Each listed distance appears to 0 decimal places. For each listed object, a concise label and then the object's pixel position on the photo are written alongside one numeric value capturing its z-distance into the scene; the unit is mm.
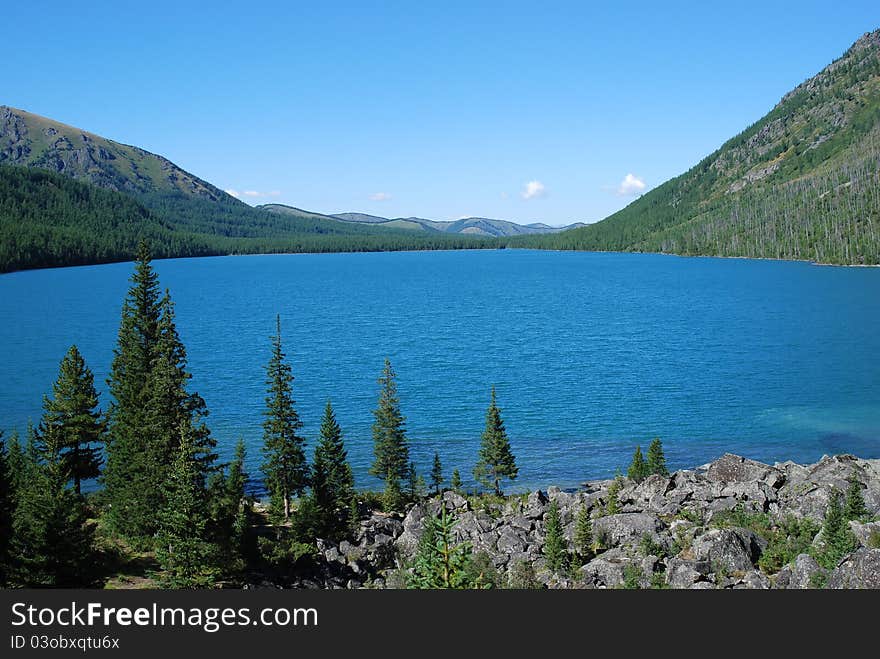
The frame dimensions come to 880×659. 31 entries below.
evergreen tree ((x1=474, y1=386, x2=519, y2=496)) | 48375
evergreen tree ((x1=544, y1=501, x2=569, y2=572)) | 31034
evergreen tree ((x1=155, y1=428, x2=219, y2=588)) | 28297
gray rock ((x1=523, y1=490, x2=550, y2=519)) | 39381
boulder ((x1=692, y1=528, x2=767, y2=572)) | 28344
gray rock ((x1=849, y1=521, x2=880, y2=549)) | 27672
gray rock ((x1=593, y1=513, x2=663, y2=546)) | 33594
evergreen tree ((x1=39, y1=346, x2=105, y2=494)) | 45625
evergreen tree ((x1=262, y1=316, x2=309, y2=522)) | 43750
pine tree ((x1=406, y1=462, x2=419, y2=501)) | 47500
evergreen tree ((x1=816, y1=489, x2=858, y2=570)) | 25500
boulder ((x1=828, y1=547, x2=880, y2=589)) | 21891
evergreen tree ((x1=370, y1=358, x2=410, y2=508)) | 48812
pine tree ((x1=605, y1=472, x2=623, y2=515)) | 38812
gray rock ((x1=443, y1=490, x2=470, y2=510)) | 43078
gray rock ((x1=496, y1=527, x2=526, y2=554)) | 34438
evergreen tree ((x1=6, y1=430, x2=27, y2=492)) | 37625
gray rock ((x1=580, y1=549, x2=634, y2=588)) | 29031
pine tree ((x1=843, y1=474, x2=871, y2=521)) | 31094
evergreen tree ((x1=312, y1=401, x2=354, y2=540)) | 39062
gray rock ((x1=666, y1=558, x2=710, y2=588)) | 26922
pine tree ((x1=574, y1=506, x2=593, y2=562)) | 33281
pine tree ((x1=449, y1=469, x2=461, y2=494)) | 45625
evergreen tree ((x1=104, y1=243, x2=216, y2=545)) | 35938
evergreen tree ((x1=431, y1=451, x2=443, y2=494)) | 48356
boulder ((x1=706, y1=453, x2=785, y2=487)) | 40344
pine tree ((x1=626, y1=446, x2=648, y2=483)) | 45594
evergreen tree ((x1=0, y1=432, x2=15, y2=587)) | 27275
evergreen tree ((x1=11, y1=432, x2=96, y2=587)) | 27594
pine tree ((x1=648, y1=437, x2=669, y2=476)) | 46719
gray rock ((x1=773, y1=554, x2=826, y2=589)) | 24453
